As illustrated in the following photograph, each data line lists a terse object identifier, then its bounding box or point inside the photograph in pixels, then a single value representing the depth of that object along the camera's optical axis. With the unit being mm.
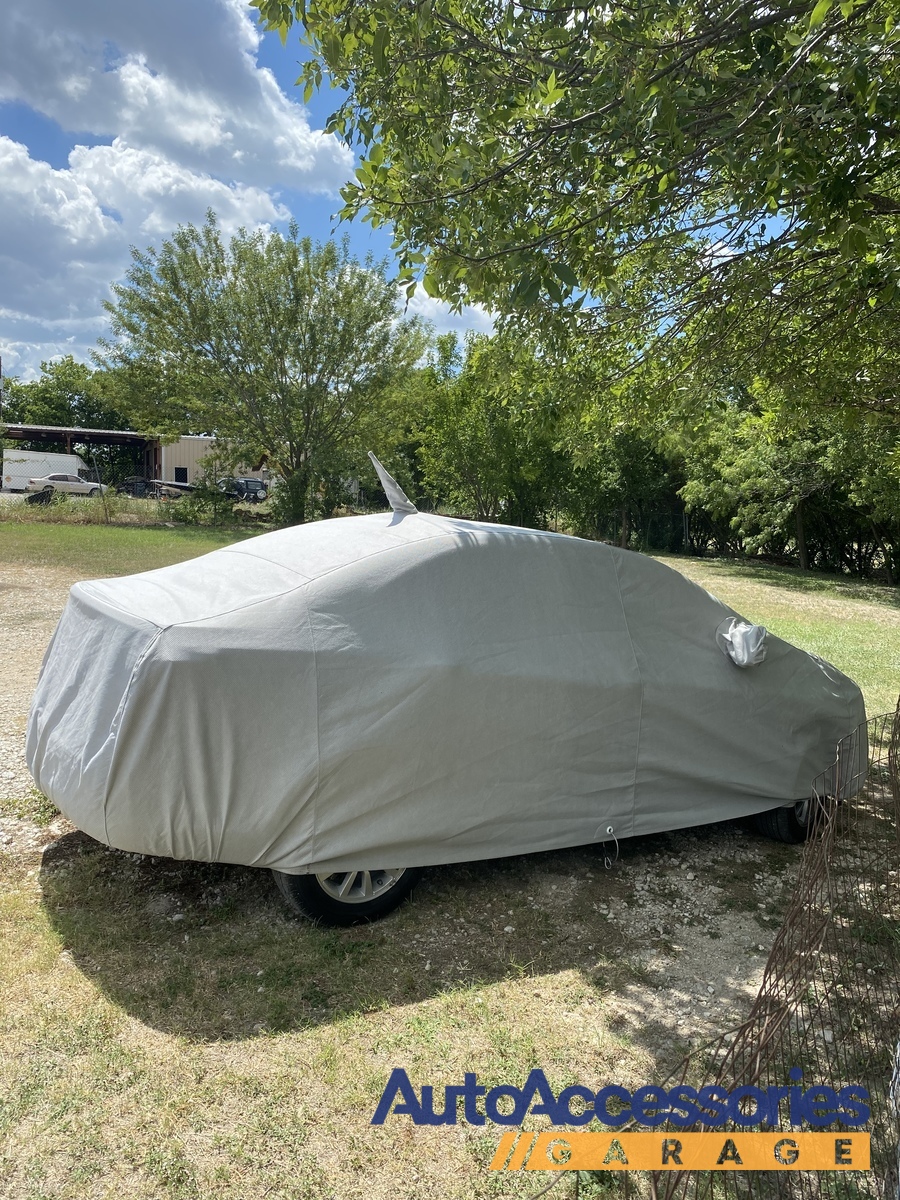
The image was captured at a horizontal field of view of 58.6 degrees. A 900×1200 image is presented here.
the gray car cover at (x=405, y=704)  3199
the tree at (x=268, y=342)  26156
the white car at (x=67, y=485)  40656
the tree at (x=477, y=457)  26453
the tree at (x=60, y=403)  62969
